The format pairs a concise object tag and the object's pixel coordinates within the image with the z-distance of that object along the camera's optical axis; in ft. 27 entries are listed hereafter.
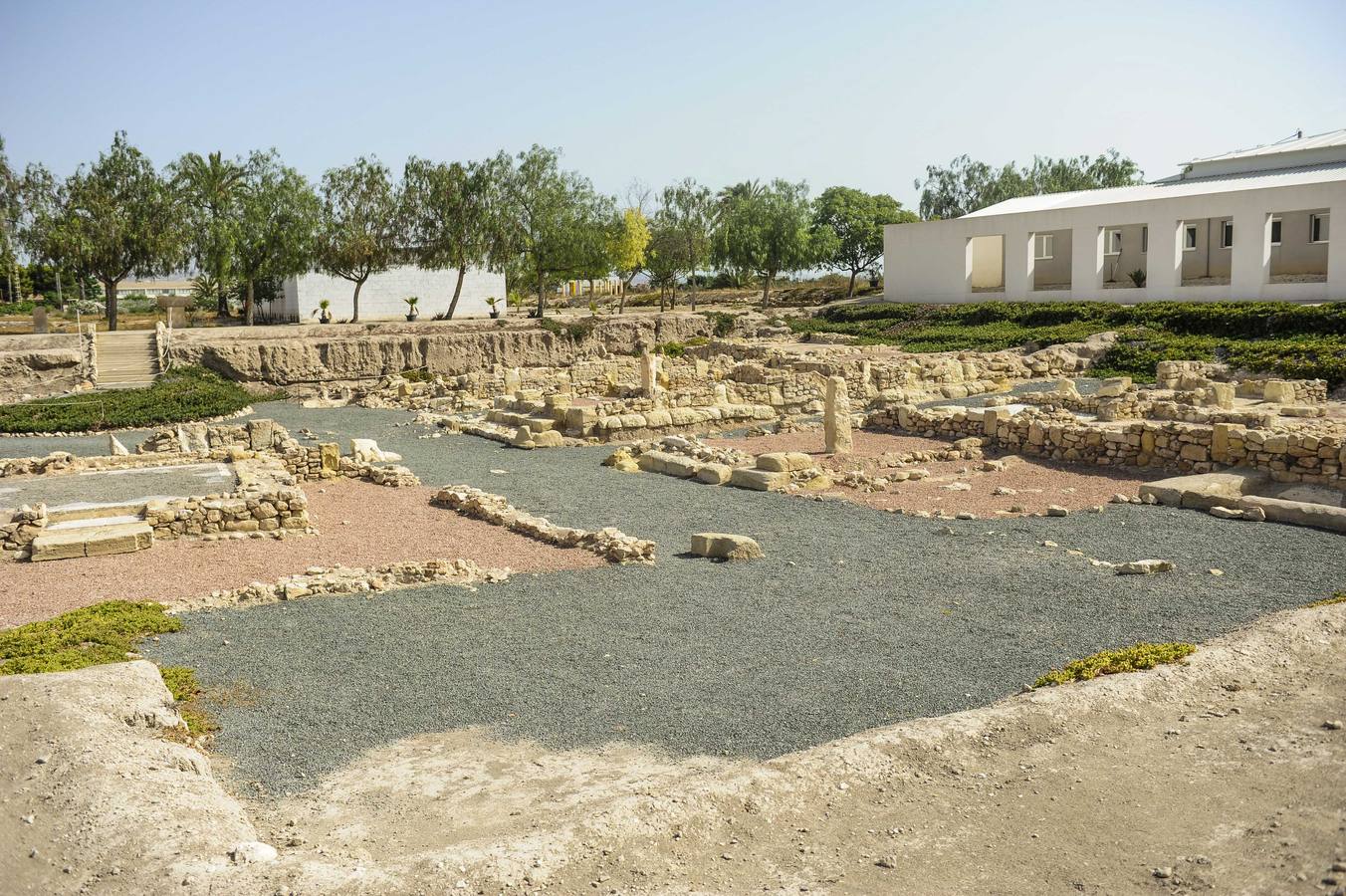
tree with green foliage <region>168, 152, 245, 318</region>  148.87
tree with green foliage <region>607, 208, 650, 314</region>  200.13
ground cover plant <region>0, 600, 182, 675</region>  29.71
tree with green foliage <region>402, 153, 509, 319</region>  161.27
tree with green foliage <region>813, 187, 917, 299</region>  235.20
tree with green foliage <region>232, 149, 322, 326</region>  150.51
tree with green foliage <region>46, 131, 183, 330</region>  135.33
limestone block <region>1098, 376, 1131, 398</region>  80.89
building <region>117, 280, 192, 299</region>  286.62
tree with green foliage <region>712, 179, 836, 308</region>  204.85
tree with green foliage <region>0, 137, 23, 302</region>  147.33
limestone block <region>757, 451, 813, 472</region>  58.90
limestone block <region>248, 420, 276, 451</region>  75.10
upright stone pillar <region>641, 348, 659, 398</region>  94.84
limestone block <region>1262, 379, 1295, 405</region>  74.02
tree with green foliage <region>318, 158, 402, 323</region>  157.07
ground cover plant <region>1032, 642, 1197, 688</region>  27.84
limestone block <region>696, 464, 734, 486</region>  59.62
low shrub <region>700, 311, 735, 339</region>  154.40
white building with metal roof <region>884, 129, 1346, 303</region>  123.34
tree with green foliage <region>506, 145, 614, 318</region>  165.58
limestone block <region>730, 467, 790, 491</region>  57.11
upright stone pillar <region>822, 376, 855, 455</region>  68.57
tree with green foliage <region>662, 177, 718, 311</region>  208.23
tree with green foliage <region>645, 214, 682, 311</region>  208.54
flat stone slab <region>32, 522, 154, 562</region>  43.47
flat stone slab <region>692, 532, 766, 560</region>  42.37
